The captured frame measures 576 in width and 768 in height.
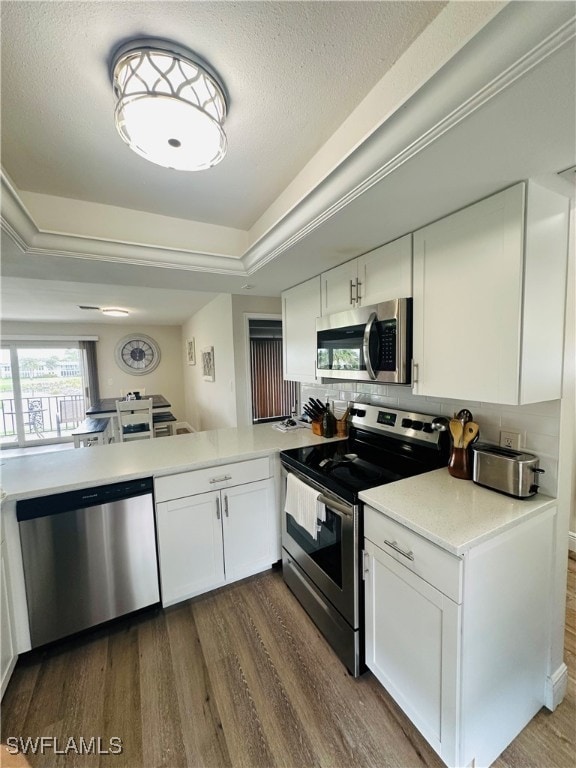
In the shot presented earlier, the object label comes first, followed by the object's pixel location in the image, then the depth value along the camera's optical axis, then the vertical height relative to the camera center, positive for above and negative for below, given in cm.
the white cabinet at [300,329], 239 +25
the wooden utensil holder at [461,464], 149 -53
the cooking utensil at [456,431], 150 -37
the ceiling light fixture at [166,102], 91 +82
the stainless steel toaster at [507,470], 126 -49
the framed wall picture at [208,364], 496 -4
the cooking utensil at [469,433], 146 -37
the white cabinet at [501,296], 115 +24
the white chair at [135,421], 407 -77
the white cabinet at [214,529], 186 -108
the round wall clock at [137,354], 711 +22
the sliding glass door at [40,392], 619 -57
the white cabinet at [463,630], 106 -105
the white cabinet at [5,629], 142 -125
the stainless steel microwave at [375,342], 158 +9
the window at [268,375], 430 -22
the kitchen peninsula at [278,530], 107 -80
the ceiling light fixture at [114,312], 504 +88
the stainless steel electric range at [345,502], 146 -71
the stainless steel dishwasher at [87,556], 157 -104
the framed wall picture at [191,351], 629 +22
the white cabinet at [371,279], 161 +47
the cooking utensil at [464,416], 150 -30
